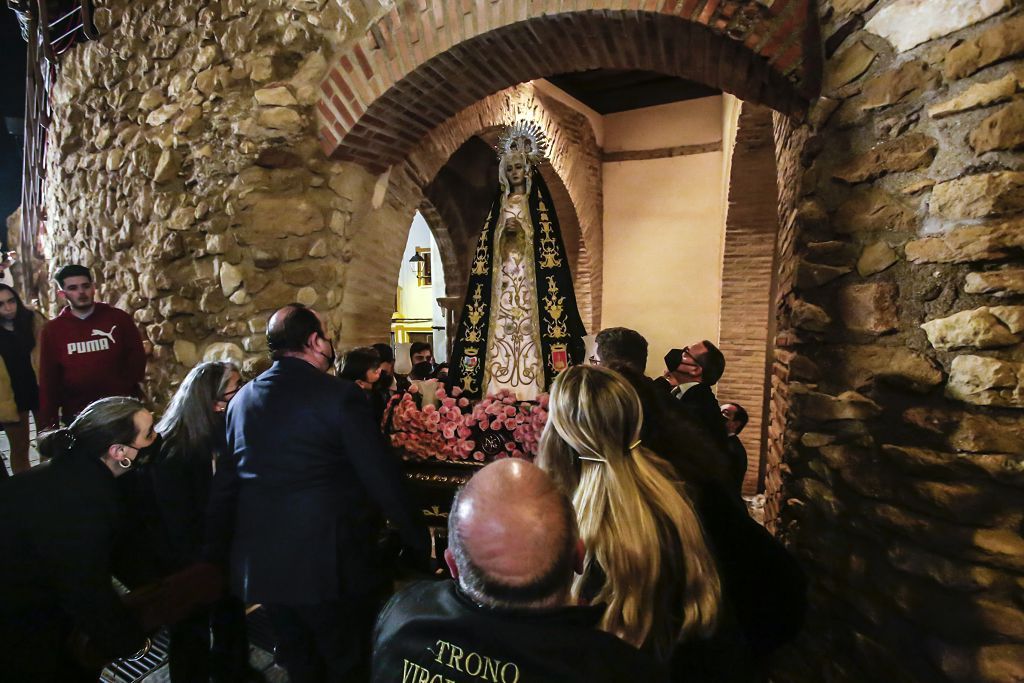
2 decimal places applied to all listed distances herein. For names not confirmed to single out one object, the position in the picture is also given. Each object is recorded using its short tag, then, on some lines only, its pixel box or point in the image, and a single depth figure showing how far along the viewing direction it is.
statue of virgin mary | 2.96
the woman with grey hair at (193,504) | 2.11
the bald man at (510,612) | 0.84
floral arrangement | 2.65
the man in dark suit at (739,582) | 1.25
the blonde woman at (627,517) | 1.19
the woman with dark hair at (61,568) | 1.52
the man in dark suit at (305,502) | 1.90
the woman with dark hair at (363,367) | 2.93
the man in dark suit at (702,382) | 2.71
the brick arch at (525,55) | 2.38
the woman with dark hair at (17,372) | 3.95
